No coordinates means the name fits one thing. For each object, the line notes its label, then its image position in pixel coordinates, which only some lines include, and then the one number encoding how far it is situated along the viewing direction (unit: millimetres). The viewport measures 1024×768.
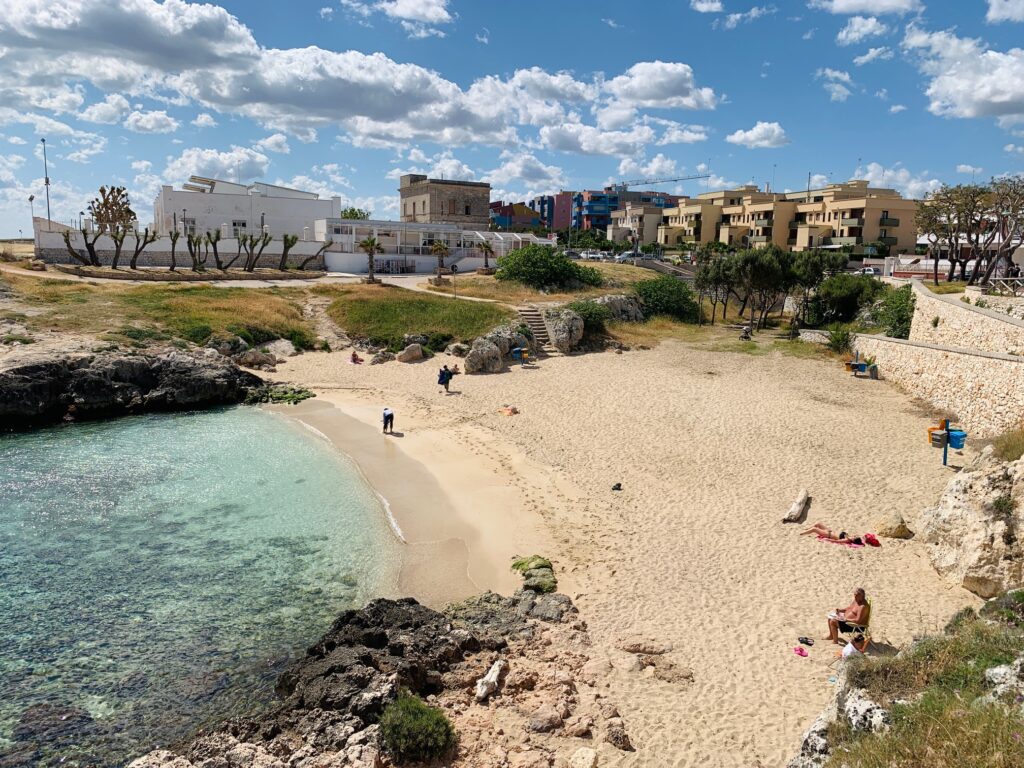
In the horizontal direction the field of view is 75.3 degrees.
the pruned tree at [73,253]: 55719
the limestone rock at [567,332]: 39469
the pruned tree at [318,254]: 68000
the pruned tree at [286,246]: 65125
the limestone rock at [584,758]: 9219
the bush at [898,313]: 38219
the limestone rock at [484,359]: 35031
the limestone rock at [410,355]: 37562
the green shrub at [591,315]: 41969
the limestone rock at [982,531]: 13430
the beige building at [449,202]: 94750
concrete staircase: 40656
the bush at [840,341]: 39375
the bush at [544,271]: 55062
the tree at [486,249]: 68562
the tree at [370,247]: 55419
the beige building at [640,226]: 120438
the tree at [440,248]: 60031
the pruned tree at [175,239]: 60188
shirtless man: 12117
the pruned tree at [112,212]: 62688
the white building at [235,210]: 73125
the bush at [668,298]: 50625
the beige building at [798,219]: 79500
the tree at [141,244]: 59838
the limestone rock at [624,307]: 46531
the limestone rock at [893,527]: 16281
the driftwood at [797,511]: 17219
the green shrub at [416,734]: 9492
